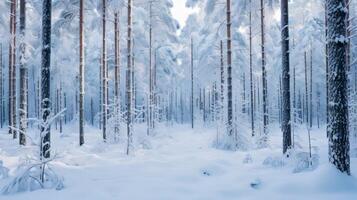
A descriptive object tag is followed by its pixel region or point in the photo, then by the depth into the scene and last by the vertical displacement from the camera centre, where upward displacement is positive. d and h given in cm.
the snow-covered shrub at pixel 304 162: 773 -138
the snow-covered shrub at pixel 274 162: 888 -156
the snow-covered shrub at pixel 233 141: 1394 -156
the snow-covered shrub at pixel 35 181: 640 -148
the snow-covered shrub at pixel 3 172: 772 -153
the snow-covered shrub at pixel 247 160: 1009 -168
